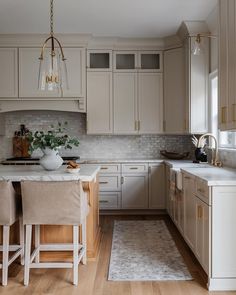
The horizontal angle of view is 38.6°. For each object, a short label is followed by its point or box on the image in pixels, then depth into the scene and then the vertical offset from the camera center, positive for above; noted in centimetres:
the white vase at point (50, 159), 322 -11
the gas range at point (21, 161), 516 -21
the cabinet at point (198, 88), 487 +87
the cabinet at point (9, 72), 528 +118
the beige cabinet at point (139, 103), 546 +72
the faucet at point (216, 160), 399 -16
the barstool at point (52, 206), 271 -47
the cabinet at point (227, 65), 282 +73
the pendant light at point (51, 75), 306 +66
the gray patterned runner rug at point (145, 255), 294 -110
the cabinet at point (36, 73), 529 +117
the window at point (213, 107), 464 +58
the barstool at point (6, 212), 271 -52
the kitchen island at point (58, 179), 292 -52
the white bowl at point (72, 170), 307 -21
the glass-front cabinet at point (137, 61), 546 +141
